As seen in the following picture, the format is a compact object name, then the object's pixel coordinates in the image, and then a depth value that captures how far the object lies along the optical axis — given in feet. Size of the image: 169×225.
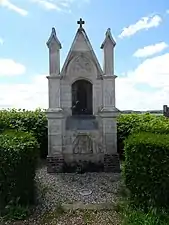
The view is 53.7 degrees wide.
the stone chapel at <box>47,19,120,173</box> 14.89
